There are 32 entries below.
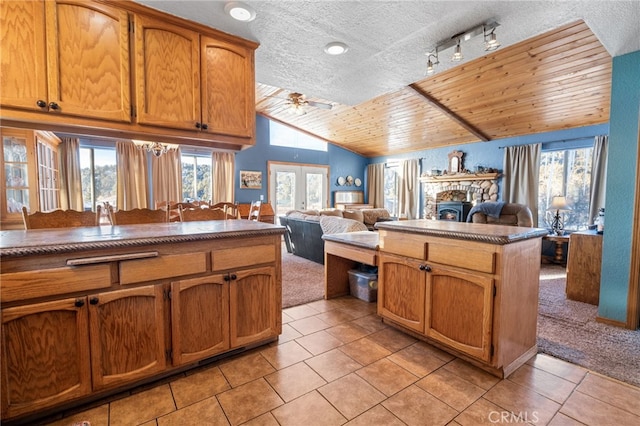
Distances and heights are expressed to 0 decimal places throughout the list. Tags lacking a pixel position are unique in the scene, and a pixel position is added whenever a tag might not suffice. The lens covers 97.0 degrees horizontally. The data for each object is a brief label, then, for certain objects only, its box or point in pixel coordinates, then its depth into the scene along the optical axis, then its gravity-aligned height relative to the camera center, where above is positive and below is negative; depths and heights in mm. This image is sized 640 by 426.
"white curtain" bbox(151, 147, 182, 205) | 6676 +495
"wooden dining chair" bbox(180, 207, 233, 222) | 2844 -183
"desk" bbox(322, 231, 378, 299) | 2873 -615
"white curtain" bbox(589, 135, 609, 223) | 4949 +457
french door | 8312 +337
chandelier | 4648 +828
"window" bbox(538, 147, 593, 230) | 5332 +324
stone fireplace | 6555 +232
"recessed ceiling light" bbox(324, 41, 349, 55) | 2144 +1161
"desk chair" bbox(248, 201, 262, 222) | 4884 -245
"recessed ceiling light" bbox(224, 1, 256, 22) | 1748 +1189
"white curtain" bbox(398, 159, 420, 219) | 8289 +298
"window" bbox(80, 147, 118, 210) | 6137 +462
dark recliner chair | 5219 -338
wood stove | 6753 -276
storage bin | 3141 -993
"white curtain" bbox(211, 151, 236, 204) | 7371 +546
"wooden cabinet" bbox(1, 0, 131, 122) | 1532 +797
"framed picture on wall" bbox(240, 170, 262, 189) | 7801 +498
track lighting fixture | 1928 +1154
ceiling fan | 5047 +1724
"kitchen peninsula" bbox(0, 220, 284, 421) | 1370 -620
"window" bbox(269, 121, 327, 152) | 8289 +1795
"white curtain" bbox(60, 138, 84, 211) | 5719 +435
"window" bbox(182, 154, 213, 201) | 7238 +507
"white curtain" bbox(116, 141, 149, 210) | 6285 +469
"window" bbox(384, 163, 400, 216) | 9070 +359
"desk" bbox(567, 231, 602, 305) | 3066 -752
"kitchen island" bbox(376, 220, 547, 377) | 1767 -619
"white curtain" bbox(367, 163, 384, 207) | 9383 +468
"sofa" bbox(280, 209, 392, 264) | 4016 -517
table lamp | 4750 -170
